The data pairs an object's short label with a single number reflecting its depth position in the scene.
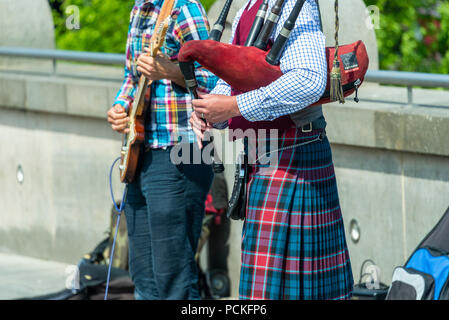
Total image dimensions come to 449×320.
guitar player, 8.70
